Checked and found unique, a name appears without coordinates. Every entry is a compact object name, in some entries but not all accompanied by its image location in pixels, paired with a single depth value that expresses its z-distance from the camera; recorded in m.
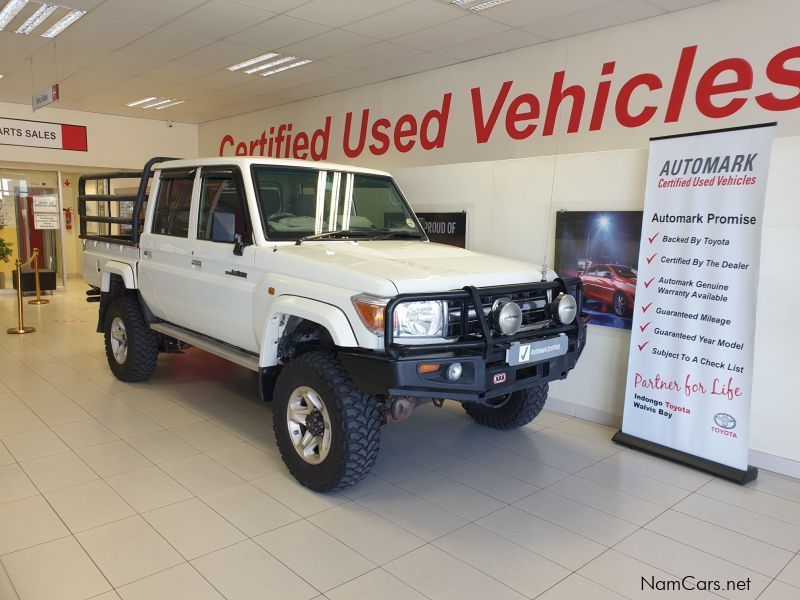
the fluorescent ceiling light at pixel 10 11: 5.44
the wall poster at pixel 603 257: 4.25
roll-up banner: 3.50
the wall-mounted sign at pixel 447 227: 5.31
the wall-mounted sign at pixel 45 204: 10.98
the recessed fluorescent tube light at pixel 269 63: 7.04
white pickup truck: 2.84
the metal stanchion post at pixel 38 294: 9.66
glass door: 10.84
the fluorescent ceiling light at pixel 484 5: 5.11
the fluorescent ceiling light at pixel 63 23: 5.70
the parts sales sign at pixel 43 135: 9.60
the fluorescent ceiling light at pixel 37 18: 5.52
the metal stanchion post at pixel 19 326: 7.35
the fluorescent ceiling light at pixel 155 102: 9.45
